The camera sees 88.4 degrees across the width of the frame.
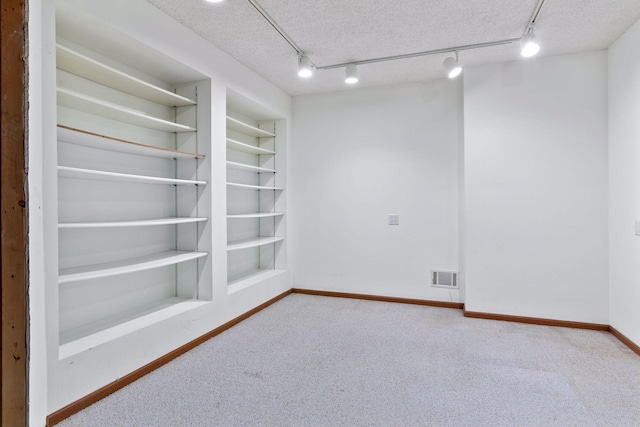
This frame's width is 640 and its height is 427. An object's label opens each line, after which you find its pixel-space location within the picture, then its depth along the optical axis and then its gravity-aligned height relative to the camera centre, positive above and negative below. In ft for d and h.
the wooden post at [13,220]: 4.09 -0.07
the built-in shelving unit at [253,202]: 12.93 +0.48
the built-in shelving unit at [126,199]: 7.38 +0.39
